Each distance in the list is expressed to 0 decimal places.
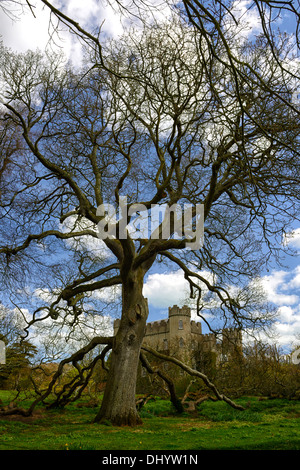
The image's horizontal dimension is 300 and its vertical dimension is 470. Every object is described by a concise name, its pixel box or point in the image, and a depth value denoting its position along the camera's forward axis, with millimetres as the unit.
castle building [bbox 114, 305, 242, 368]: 48247
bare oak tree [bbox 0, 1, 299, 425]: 9633
